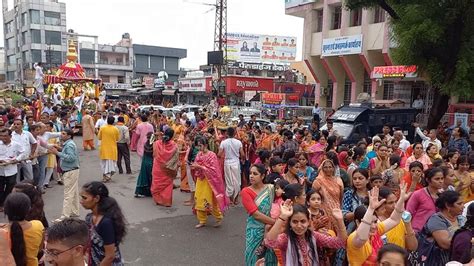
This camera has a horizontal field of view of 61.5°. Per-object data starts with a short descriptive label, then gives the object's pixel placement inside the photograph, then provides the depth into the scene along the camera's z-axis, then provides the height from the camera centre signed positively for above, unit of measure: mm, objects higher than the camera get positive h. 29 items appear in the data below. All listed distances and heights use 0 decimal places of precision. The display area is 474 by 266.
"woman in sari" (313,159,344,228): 4469 -1078
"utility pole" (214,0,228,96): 28306 +4802
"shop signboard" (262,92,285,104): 27562 -566
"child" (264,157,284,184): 4832 -1023
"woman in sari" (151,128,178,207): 7469 -1525
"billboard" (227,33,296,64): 49438 +5279
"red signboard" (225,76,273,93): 36406 +509
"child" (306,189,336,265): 3496 -1206
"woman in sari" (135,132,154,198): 8203 -1785
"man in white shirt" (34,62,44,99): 21500 +137
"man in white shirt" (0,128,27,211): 6379 -1224
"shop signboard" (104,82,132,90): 51044 -62
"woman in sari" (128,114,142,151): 12530 -1630
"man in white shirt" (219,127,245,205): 7477 -1330
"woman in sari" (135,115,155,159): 10586 -1177
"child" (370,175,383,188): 4428 -983
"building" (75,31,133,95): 58562 +3872
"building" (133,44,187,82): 60656 +4119
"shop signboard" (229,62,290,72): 39656 +2398
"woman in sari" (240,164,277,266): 3857 -1227
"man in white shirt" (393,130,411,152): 8464 -1030
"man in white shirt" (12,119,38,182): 6879 -1070
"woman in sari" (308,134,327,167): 7926 -1229
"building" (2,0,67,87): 51344 +6551
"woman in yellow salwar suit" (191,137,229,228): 6359 -1530
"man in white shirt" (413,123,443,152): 8812 -1016
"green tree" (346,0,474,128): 12594 +1740
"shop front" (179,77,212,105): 39219 -245
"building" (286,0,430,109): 19688 +2006
